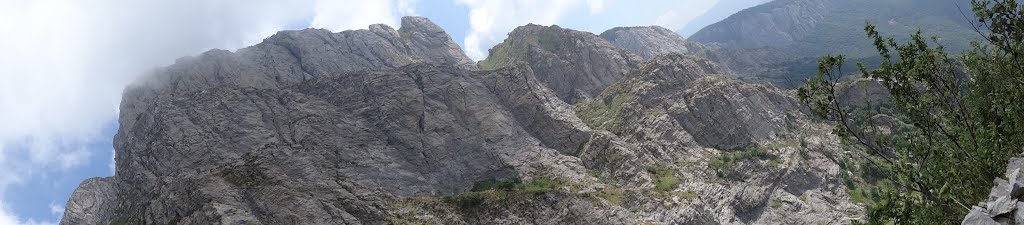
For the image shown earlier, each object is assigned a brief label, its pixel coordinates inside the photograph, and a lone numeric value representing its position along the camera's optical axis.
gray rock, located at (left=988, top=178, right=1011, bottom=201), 19.54
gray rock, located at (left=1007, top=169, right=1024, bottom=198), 18.78
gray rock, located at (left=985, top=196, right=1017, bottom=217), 18.48
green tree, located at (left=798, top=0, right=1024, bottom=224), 28.22
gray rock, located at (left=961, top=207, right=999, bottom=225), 18.86
